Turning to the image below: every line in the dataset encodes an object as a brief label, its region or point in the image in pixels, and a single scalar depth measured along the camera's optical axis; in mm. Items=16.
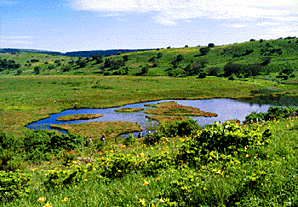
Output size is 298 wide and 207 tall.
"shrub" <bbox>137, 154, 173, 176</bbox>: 6449
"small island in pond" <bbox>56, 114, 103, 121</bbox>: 37831
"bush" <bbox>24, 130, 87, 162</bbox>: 15498
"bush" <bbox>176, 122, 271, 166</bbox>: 6539
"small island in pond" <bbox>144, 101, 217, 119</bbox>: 40906
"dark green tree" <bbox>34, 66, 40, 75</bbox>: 147000
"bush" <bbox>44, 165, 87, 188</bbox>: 6359
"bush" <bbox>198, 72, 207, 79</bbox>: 105175
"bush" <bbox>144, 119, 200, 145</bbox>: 17984
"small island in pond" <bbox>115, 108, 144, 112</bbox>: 44156
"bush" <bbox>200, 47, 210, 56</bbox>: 155000
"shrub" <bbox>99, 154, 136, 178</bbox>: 6500
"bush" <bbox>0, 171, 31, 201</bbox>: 5820
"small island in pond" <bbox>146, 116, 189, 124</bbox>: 36256
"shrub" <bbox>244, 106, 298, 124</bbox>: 27897
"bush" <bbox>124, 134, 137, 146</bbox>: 18609
